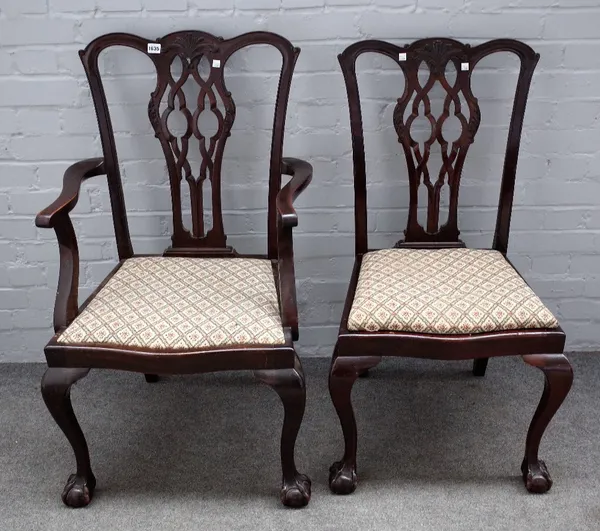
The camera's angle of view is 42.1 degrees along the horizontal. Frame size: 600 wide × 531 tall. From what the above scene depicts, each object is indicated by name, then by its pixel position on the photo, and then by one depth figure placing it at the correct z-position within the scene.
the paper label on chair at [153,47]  1.96
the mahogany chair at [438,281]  1.72
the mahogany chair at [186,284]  1.67
